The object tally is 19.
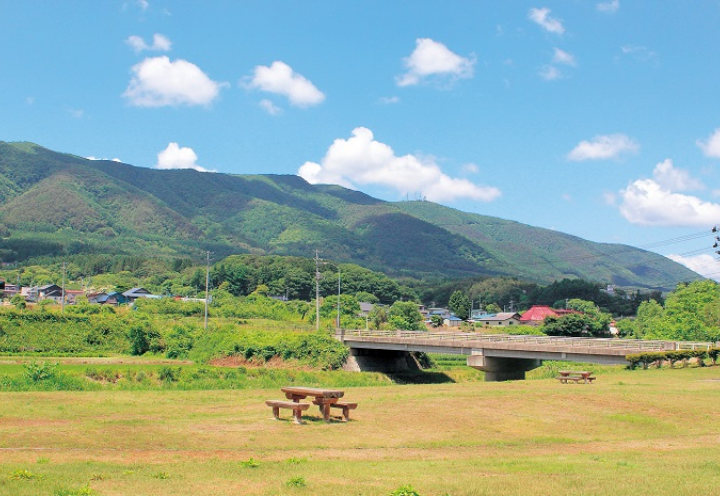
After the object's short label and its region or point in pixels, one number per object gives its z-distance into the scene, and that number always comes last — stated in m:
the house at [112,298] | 158.25
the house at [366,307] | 157.70
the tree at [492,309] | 195.62
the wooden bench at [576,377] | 37.29
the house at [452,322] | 157.62
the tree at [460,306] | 181.88
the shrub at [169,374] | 46.31
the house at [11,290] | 178.50
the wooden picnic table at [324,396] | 22.09
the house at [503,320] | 157.50
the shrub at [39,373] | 37.12
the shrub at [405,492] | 11.73
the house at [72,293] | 162.89
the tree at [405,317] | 104.96
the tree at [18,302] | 94.74
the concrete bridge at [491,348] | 50.25
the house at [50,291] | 179.01
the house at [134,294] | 161.12
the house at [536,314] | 153.35
